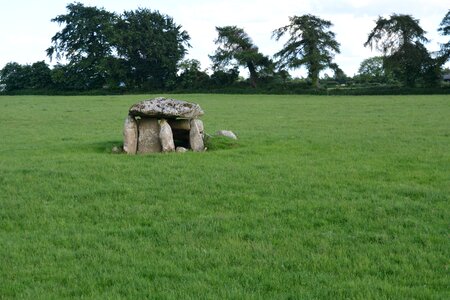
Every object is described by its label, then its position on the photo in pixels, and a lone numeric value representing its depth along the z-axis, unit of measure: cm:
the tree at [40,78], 8244
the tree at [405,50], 6638
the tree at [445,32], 6619
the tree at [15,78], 8338
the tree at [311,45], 6850
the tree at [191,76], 7769
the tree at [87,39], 7906
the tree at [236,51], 7488
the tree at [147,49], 7862
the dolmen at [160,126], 1641
